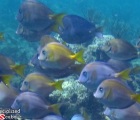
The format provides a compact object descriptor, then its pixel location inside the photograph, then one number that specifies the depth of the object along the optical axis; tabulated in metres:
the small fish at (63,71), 3.63
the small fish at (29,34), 4.80
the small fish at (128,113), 3.40
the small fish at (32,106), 3.54
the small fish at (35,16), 4.21
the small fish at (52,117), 3.53
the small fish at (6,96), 3.72
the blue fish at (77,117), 4.12
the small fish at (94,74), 3.55
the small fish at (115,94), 3.23
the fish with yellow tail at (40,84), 3.74
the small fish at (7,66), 3.72
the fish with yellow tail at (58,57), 3.51
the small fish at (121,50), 4.44
